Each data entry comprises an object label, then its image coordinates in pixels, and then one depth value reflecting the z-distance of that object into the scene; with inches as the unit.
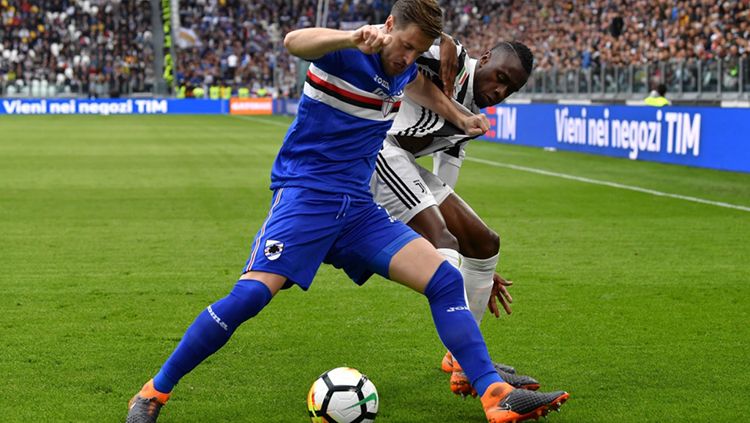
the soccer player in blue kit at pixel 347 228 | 387.9
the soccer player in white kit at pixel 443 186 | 478.0
